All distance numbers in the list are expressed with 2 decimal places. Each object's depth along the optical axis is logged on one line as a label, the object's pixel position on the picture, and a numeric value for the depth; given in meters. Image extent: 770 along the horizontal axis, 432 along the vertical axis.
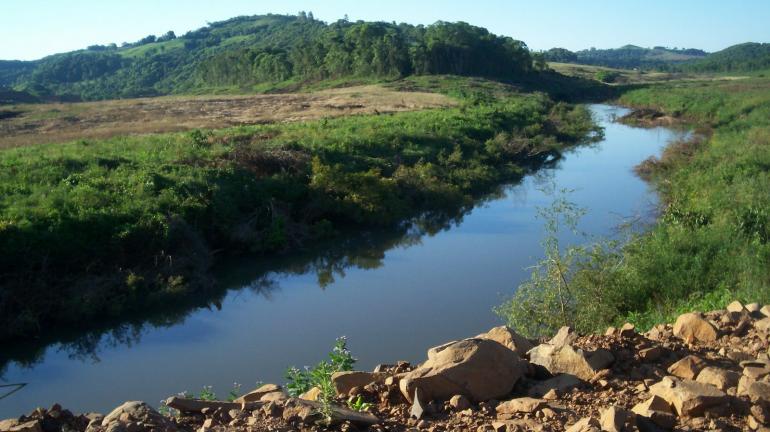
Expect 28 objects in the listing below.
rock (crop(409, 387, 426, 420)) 5.45
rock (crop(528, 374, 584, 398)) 5.84
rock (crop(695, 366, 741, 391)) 5.52
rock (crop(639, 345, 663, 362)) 6.34
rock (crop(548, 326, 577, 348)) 6.80
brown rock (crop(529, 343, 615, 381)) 6.12
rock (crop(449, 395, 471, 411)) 5.59
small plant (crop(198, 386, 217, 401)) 7.95
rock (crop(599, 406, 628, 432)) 4.53
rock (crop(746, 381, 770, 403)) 5.13
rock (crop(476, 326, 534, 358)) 7.02
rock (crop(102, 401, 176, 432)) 5.04
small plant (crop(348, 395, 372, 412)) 5.74
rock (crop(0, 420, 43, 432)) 5.08
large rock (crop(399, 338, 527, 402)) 5.75
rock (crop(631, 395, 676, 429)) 4.88
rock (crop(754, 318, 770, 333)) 6.86
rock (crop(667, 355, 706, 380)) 5.90
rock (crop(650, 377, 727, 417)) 5.07
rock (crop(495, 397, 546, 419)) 5.31
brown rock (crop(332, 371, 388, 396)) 6.25
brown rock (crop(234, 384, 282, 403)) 6.30
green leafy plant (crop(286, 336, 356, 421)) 6.25
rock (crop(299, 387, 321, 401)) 6.70
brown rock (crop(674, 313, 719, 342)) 7.09
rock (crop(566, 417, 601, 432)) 4.54
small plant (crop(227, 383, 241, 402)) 9.24
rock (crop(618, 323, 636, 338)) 6.83
